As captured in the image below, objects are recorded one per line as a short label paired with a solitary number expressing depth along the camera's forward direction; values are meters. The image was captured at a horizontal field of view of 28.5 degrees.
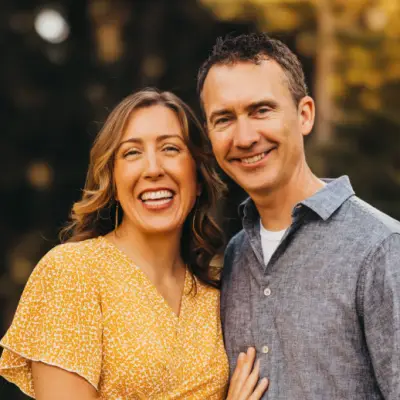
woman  2.72
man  2.59
